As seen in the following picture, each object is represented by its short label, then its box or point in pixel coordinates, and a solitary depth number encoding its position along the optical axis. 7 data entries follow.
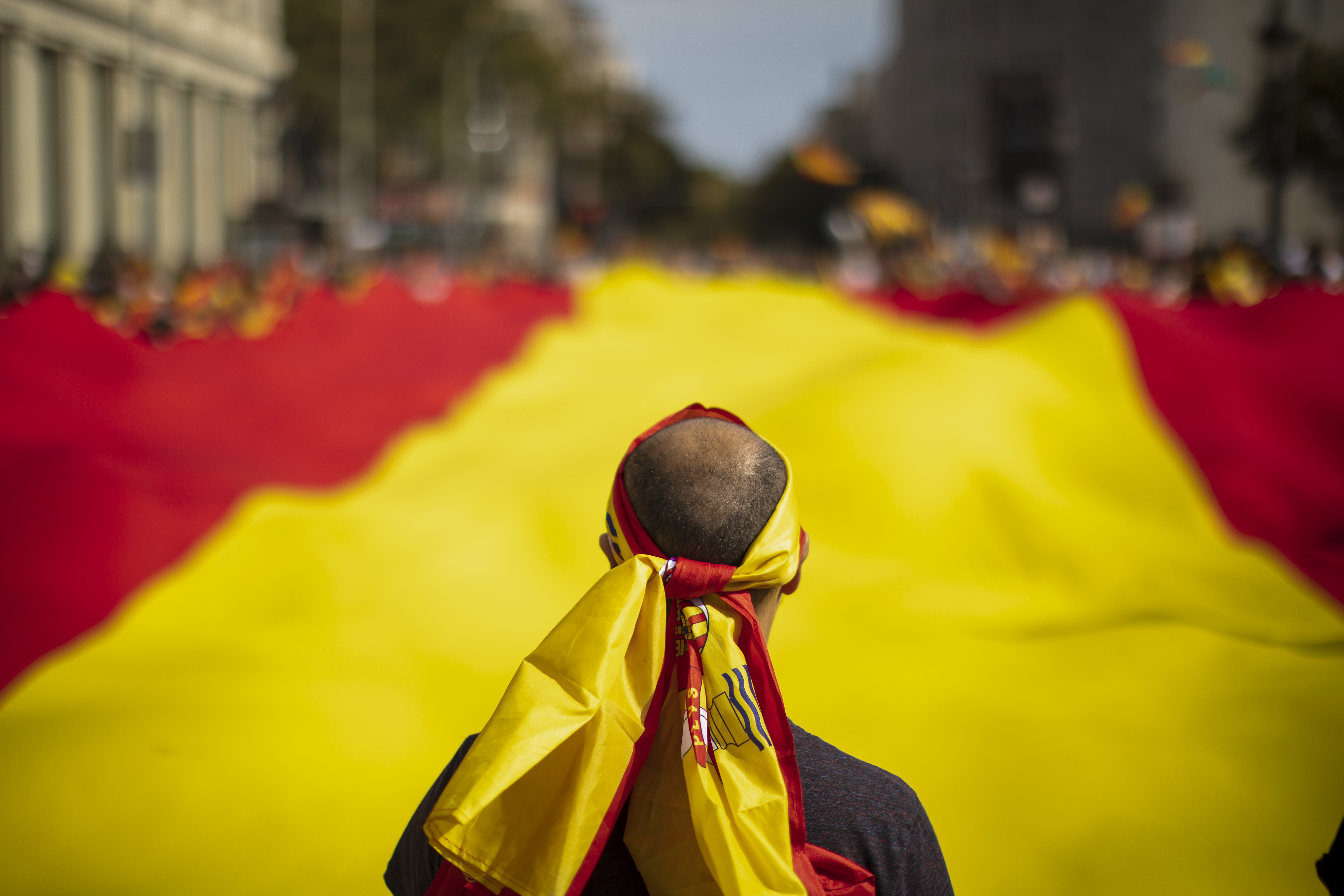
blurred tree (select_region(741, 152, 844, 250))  81.31
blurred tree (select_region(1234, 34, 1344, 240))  16.34
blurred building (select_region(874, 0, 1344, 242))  41.25
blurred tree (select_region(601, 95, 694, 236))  85.38
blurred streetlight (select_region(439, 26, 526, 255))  40.25
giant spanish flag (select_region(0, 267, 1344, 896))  2.86
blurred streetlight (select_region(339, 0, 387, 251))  31.77
